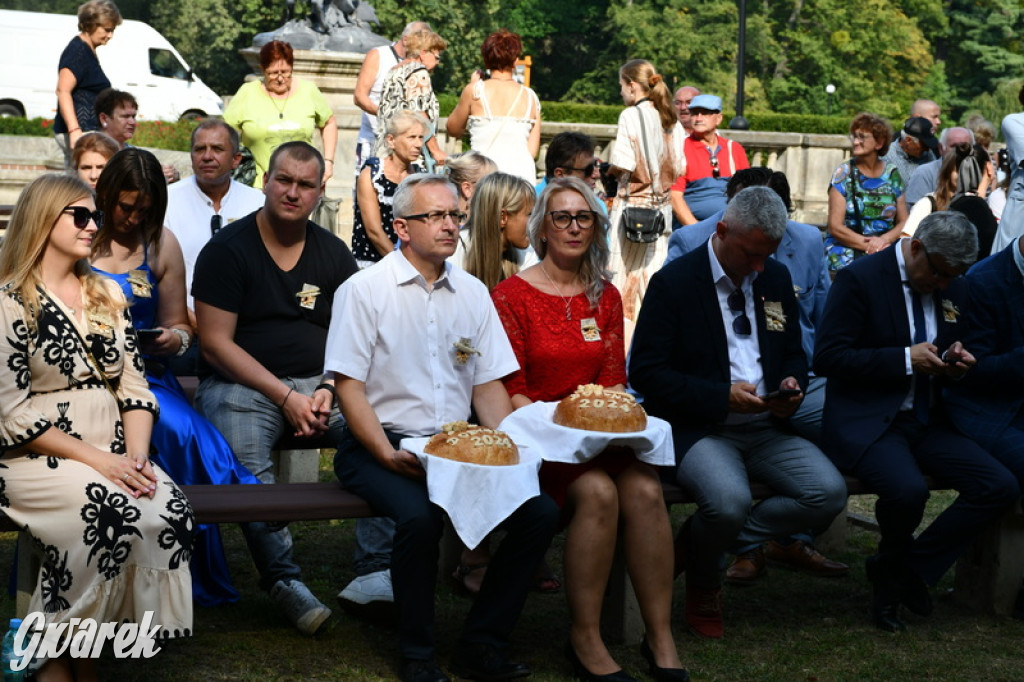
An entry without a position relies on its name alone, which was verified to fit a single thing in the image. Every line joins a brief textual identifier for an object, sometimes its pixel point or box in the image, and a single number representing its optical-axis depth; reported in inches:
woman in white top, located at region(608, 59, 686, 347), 354.0
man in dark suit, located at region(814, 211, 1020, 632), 221.9
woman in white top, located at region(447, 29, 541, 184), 375.2
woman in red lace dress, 196.2
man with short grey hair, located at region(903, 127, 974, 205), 382.0
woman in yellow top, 373.1
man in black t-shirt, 221.3
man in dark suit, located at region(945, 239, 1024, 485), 230.5
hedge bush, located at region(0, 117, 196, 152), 693.9
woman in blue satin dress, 210.7
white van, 1147.9
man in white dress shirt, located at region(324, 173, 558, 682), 186.1
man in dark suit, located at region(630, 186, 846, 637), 213.2
